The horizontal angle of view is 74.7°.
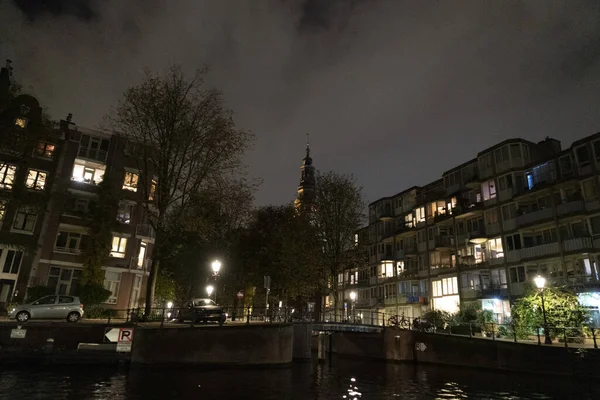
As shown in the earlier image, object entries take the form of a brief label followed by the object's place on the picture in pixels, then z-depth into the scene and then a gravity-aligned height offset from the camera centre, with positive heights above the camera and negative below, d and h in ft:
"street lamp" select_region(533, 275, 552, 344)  82.92 +3.56
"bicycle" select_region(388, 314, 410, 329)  131.13 +0.31
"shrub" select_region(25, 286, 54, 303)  102.01 +4.43
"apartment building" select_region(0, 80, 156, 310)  114.52 +26.83
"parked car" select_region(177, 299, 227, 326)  87.78 +0.51
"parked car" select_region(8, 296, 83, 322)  81.30 +0.07
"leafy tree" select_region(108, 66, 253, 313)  96.12 +41.85
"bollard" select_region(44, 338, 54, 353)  74.54 -6.58
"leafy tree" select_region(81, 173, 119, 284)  114.93 +22.60
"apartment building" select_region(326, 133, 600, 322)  109.40 +32.30
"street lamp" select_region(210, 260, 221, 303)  84.79 +10.66
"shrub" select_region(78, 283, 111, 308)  108.99 +4.63
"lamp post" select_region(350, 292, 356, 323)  211.74 +13.41
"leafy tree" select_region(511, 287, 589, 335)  88.58 +4.54
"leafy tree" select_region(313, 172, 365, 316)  144.83 +36.25
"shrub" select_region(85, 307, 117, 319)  107.55 -0.28
